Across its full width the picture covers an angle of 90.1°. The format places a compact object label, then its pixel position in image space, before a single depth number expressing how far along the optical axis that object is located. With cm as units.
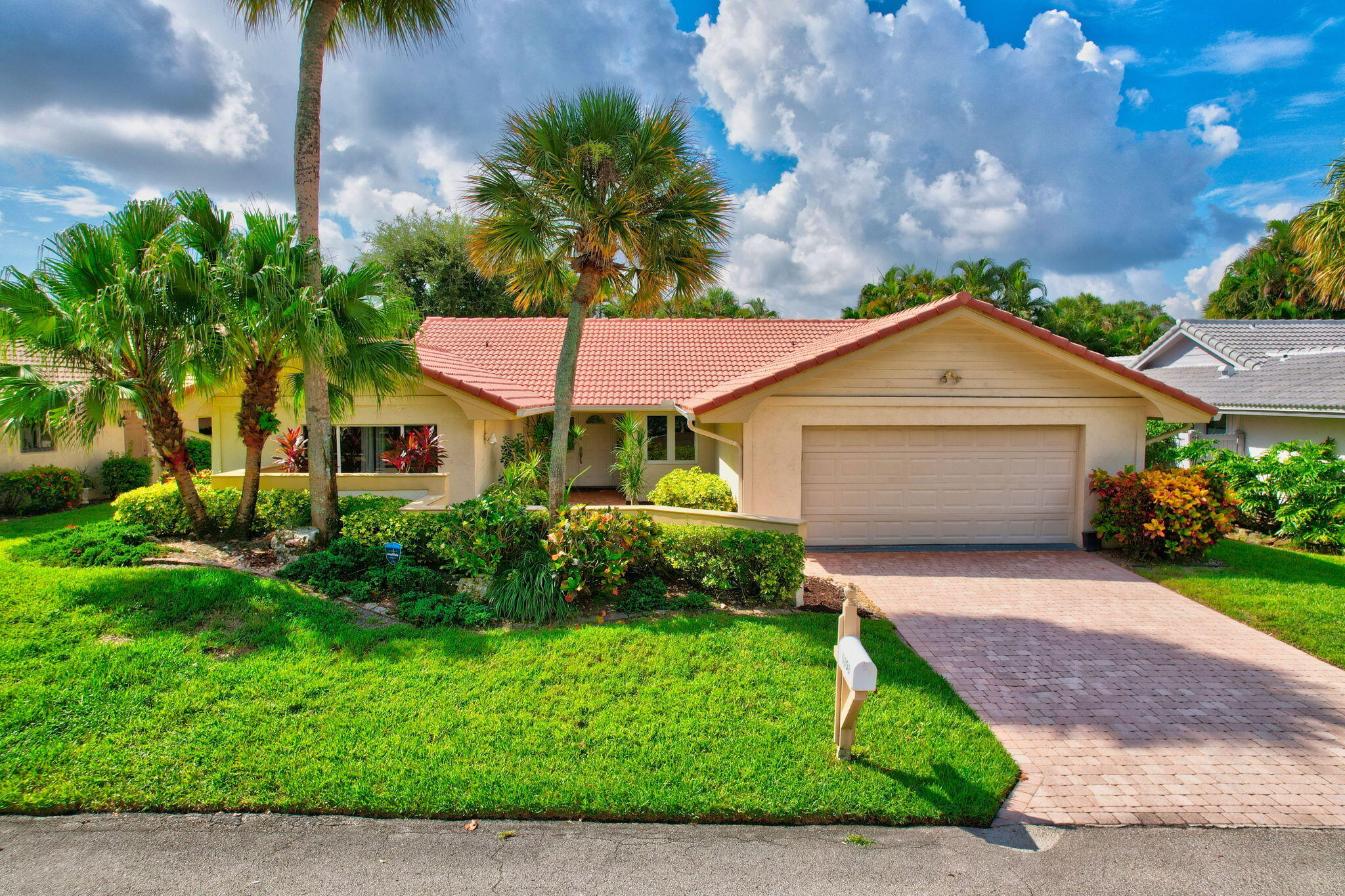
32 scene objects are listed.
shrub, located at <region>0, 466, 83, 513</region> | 1477
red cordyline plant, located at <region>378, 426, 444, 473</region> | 1283
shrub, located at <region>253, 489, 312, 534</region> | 1022
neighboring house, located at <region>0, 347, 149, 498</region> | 1578
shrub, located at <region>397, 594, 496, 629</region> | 744
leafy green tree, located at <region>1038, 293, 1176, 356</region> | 3266
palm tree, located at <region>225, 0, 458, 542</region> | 926
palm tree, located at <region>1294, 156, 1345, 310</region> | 1368
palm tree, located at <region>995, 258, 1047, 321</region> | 3297
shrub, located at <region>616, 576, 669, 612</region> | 793
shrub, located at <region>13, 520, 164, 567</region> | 886
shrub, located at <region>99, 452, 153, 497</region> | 1714
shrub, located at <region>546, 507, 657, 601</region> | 775
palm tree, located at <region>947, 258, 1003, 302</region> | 3341
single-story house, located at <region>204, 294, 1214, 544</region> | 1138
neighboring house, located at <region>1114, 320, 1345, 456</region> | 1437
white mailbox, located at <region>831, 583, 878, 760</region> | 432
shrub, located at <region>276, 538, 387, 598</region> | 823
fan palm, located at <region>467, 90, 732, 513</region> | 851
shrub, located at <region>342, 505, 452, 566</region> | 913
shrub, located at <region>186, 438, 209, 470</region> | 1923
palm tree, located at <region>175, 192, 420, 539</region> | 876
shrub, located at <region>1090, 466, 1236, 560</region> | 1064
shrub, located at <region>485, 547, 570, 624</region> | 752
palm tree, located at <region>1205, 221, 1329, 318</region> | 3250
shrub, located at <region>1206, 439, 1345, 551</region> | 1204
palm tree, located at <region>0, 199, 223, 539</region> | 846
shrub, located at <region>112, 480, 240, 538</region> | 1013
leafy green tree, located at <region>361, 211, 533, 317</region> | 3164
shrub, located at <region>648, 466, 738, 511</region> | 1248
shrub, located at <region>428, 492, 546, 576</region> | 805
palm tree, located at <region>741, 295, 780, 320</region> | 4819
